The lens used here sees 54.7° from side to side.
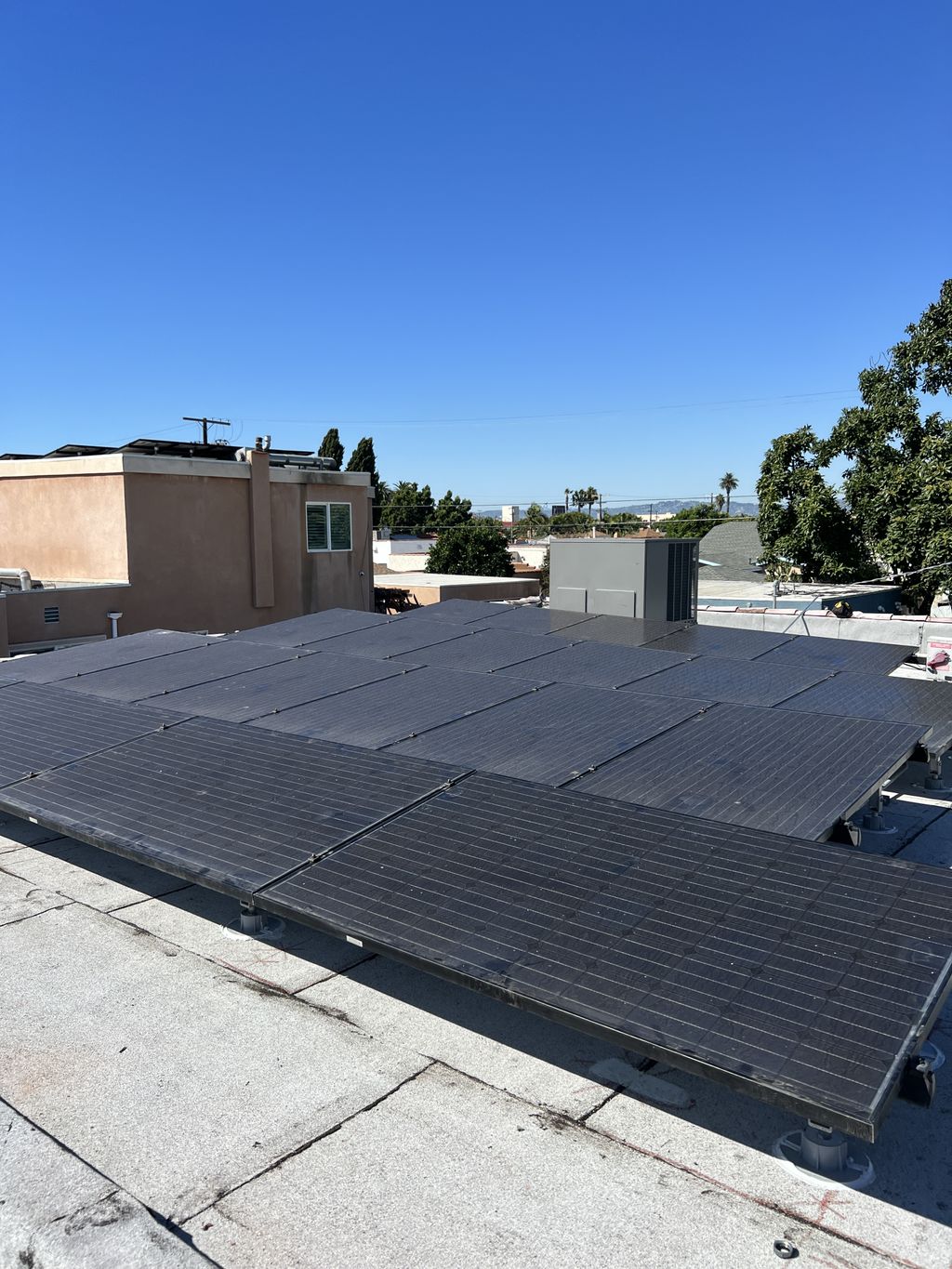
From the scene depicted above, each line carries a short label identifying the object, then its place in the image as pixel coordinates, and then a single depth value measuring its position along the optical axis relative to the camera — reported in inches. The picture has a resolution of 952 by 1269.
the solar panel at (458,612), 569.9
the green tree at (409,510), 4202.8
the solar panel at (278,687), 369.1
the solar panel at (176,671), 407.9
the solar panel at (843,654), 440.8
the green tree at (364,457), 3786.9
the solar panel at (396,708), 329.1
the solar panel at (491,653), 431.8
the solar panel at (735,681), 365.1
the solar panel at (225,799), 230.7
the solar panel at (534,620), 531.8
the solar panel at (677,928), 147.7
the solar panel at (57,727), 319.6
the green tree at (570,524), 4976.9
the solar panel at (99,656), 453.7
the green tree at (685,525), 4270.4
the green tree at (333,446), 3678.6
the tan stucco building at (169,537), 940.0
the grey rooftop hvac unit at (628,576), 617.6
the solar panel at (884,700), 331.9
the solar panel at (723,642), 464.1
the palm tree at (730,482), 7305.6
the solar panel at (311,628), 515.8
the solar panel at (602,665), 398.9
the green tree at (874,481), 1175.6
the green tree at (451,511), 3816.4
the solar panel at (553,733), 285.0
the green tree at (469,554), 3316.9
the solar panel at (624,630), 499.2
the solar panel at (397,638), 476.1
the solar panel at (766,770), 240.1
